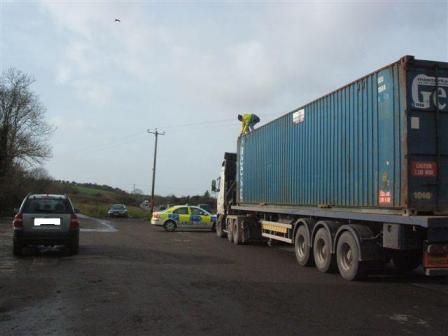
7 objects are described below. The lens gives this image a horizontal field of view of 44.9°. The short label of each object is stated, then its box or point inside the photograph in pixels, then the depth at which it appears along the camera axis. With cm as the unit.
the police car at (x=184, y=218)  2881
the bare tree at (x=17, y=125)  4912
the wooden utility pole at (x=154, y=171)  5612
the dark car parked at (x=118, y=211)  5275
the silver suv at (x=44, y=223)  1398
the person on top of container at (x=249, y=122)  2129
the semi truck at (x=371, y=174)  945
